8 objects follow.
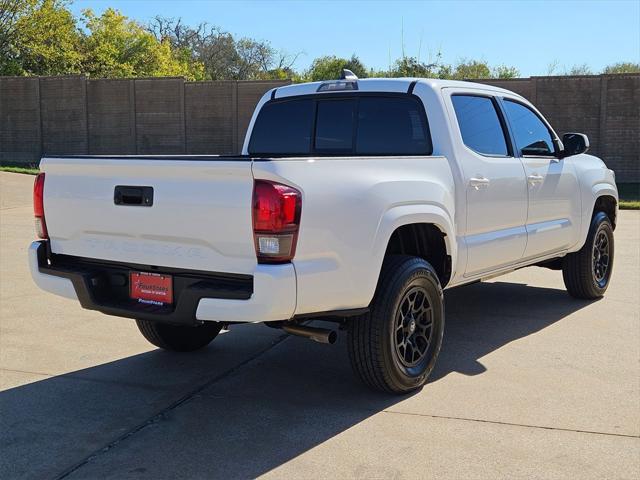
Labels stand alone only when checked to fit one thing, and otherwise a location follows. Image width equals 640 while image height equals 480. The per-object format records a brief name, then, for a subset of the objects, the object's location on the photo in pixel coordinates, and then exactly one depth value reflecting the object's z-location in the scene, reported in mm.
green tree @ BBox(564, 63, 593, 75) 46194
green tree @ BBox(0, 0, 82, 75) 33250
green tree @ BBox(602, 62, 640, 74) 45684
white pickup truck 3826
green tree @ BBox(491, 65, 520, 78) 48009
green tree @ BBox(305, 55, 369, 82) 53997
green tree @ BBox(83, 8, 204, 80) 35875
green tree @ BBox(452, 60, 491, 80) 47000
